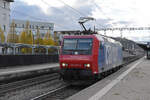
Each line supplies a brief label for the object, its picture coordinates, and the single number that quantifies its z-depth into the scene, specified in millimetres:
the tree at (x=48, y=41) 65500
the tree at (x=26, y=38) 55188
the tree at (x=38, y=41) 63219
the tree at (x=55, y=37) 84725
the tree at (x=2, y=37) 46062
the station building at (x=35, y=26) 84938
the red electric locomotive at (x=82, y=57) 11039
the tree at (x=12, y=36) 52359
